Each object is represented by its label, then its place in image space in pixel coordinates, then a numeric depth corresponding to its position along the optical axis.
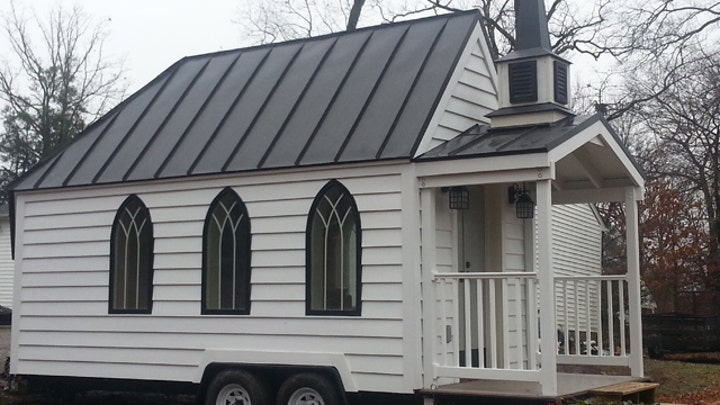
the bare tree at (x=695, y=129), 27.58
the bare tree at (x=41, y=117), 39.75
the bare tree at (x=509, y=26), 29.55
